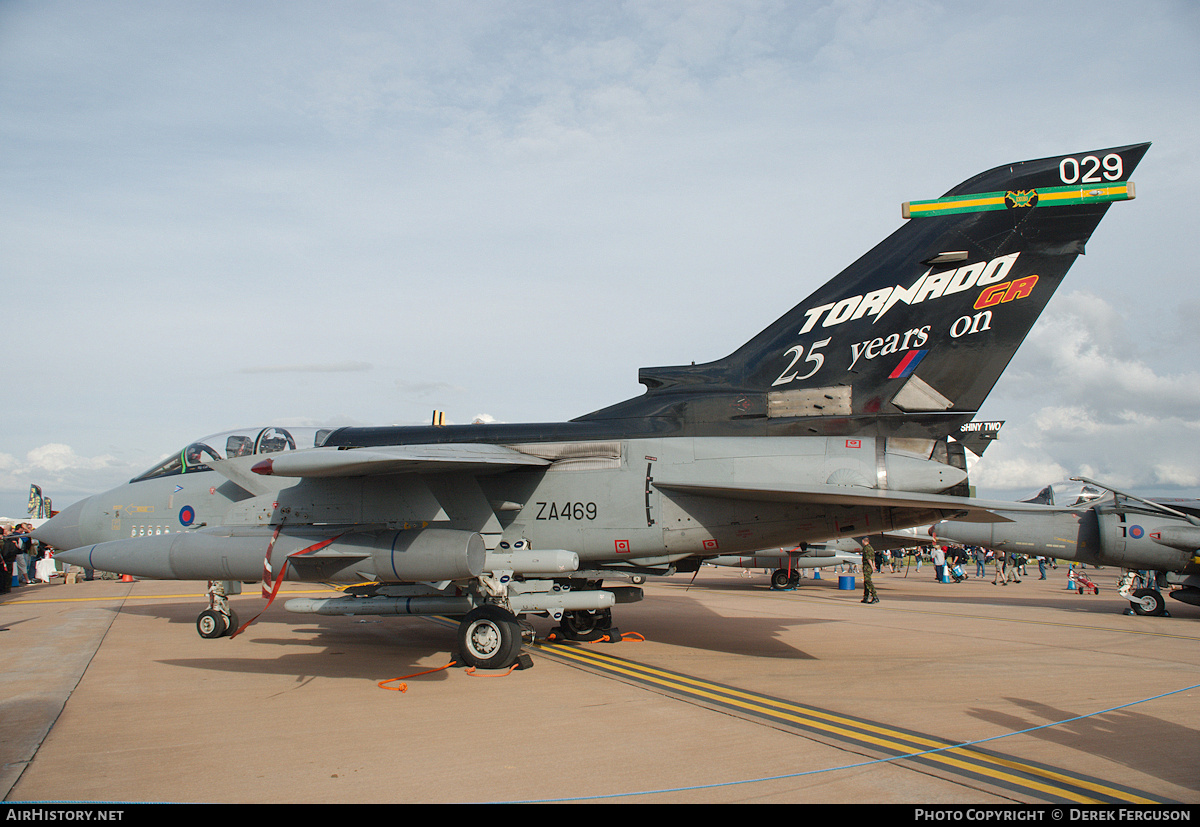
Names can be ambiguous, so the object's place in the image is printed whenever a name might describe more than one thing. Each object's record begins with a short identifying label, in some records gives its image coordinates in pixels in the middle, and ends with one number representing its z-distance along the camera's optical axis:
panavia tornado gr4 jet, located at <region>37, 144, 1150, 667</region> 7.86
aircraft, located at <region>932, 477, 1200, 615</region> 13.93
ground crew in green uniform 17.72
